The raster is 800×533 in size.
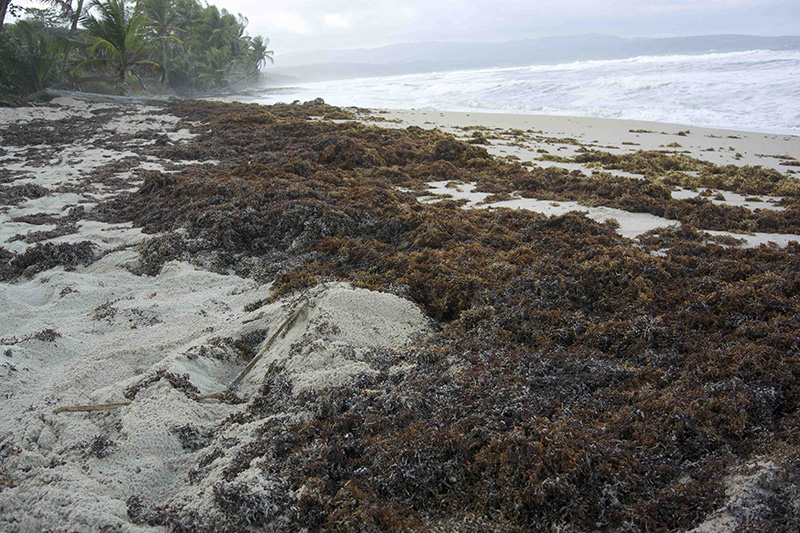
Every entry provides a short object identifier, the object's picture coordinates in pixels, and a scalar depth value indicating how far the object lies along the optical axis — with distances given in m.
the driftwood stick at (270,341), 2.59
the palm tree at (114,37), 17.06
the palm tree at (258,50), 47.62
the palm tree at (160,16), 24.14
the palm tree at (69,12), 17.27
